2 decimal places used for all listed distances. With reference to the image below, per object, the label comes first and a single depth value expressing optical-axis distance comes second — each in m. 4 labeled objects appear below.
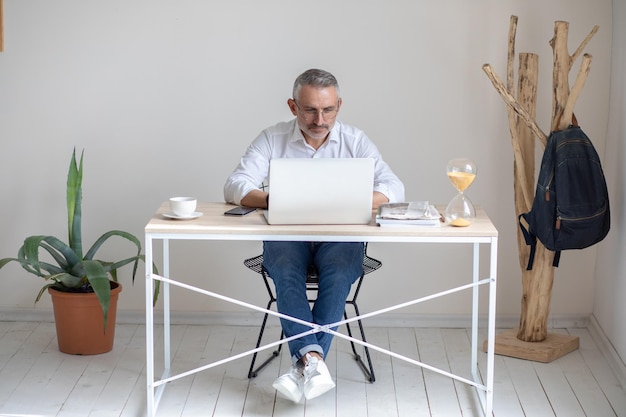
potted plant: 4.06
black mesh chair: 3.69
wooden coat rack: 3.95
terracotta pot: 4.09
